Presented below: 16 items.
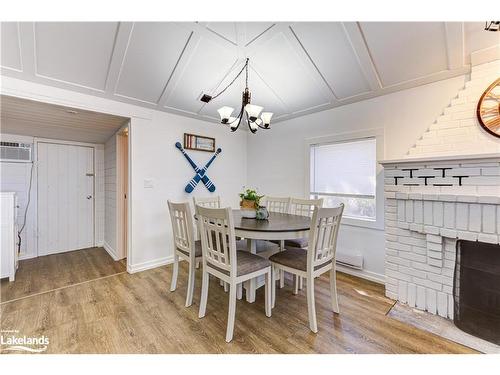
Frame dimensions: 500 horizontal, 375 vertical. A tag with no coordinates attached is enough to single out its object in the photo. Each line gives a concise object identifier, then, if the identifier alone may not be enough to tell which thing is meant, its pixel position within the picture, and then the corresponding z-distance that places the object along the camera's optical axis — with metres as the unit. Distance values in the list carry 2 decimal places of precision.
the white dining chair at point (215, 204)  2.47
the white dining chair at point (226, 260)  1.61
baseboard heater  2.67
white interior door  3.60
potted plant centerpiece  2.31
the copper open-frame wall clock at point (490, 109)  1.79
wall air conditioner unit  3.26
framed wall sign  3.36
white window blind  2.69
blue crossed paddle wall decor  3.34
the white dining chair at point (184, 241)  2.07
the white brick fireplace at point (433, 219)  1.72
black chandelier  1.94
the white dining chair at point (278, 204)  2.91
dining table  1.73
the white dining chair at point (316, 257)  1.67
